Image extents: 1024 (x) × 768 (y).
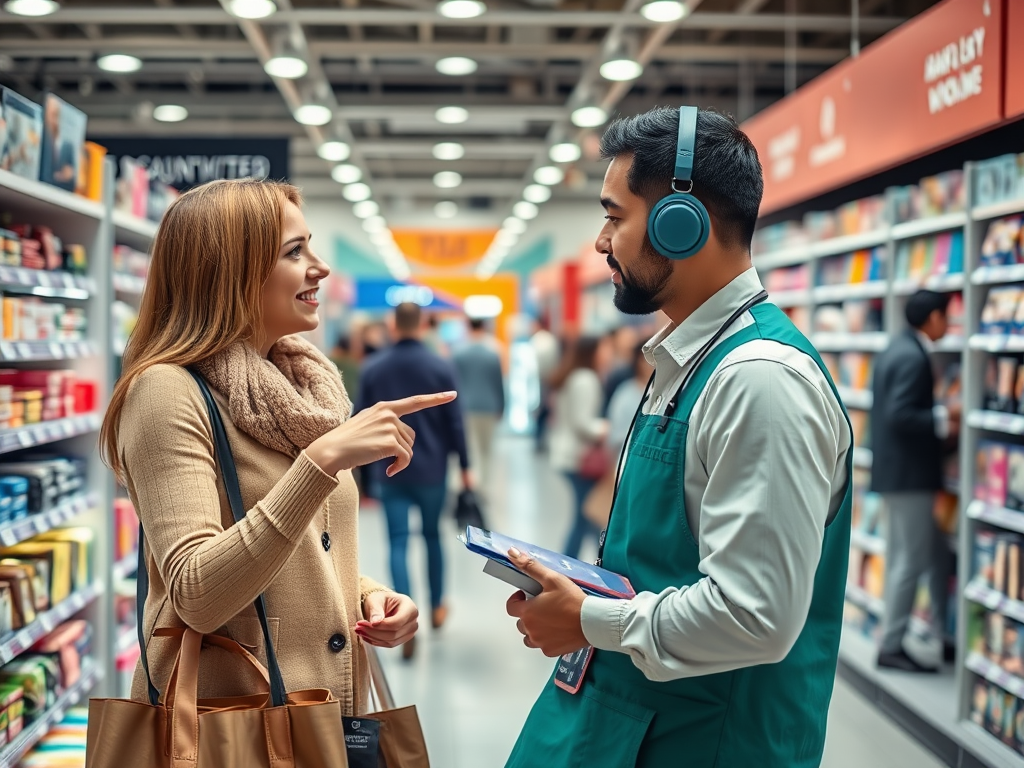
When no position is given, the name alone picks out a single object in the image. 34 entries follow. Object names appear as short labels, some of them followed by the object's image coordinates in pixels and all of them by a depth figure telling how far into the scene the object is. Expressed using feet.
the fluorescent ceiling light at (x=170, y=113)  37.91
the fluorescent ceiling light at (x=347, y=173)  38.99
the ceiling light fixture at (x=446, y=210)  73.41
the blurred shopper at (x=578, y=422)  21.76
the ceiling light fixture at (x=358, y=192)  44.41
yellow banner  60.85
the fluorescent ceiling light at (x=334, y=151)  32.65
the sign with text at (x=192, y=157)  21.97
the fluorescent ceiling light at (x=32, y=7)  19.65
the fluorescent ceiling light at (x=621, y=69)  22.61
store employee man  4.48
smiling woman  5.20
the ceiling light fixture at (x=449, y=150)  41.38
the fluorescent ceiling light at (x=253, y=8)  18.02
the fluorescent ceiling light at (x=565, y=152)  34.06
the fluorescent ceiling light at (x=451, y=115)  32.81
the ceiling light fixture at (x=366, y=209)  50.06
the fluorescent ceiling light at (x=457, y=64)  26.02
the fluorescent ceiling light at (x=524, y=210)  51.25
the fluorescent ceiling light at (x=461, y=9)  18.20
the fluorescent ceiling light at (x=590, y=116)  28.19
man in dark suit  15.84
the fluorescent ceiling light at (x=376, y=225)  57.20
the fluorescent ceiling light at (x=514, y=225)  58.39
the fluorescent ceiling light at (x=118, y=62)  28.43
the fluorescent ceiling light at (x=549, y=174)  39.55
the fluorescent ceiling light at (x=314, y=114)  27.12
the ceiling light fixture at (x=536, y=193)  44.94
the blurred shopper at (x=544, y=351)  41.37
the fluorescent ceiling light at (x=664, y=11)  18.25
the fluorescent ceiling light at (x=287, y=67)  22.57
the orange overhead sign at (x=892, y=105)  12.00
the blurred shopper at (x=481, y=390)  30.55
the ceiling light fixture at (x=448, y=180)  54.29
